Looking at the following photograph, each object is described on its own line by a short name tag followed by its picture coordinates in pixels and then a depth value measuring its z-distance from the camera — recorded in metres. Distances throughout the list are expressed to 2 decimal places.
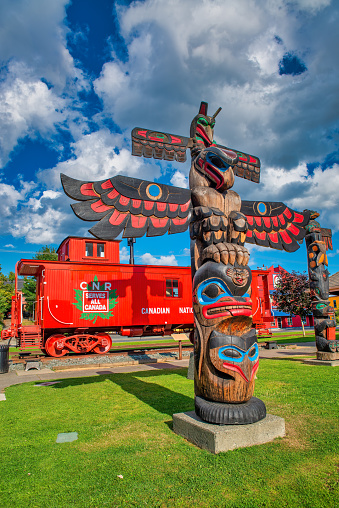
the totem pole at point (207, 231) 4.32
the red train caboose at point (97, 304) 13.86
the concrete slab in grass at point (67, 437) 4.82
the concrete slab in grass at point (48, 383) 9.23
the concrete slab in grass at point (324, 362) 10.55
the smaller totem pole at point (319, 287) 11.29
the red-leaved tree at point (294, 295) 21.67
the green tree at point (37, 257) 38.56
